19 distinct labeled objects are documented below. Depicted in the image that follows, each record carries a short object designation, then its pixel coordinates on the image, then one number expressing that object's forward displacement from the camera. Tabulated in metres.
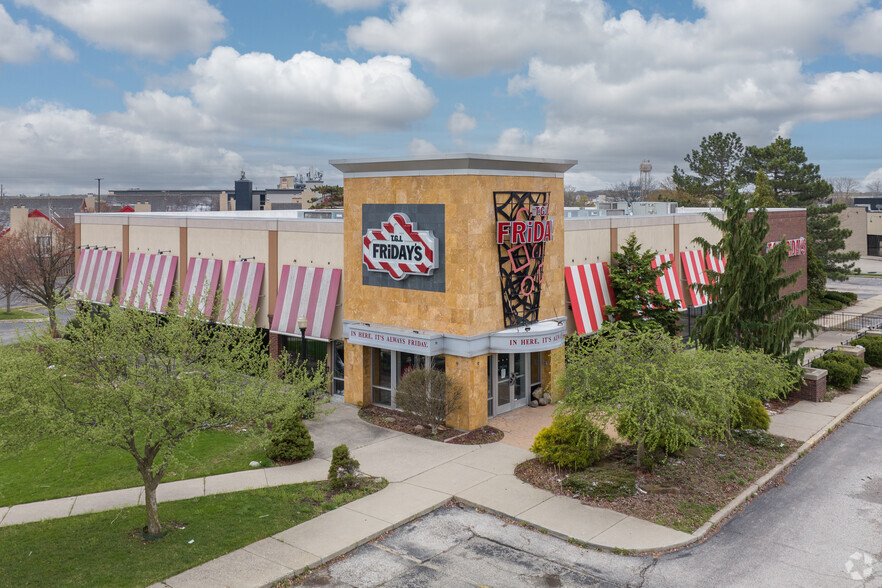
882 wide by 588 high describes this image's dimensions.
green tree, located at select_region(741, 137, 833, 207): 59.66
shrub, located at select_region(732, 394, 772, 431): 24.39
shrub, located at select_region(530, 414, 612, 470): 20.89
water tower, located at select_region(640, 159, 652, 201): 138.45
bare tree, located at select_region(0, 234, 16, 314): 56.77
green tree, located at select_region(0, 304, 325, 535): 14.19
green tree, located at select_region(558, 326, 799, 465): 18.50
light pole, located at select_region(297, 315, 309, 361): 26.03
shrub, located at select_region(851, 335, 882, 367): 35.69
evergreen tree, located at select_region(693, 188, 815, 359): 27.97
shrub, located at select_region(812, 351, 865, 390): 30.86
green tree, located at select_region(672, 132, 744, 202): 70.31
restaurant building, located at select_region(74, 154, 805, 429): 25.30
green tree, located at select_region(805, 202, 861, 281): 57.53
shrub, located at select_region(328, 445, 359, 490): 19.78
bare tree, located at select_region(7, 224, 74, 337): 55.28
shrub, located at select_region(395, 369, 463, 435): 24.67
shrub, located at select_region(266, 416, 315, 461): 22.12
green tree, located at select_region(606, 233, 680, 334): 30.61
